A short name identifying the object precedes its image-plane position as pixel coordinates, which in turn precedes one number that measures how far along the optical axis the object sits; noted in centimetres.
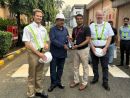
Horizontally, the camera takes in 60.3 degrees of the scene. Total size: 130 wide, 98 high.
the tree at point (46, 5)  767
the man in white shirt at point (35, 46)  238
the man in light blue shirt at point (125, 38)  409
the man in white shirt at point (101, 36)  285
